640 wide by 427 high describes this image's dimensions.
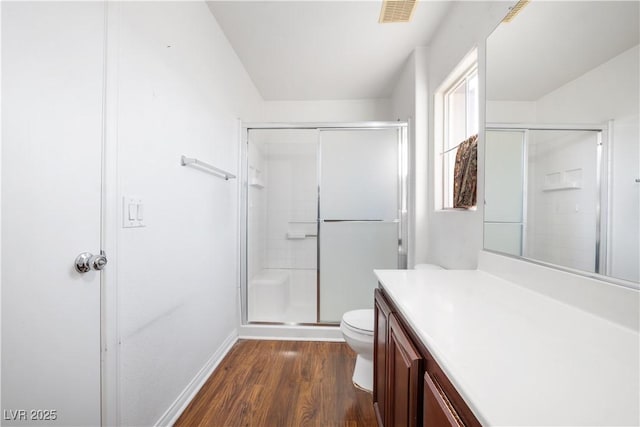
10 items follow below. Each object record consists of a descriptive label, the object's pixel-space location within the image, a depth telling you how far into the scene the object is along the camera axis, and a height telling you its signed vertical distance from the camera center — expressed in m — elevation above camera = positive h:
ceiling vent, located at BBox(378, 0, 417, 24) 1.74 +1.33
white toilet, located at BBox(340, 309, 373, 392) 1.65 -0.80
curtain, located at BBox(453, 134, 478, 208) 1.56 +0.23
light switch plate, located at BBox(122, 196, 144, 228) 1.12 -0.01
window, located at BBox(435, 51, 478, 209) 1.73 +0.66
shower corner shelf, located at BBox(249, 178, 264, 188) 2.66 +0.28
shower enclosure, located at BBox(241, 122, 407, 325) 2.51 -0.01
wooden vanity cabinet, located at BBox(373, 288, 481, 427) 0.59 -0.47
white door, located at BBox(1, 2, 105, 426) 0.74 +0.01
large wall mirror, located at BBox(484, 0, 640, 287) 0.75 +0.27
